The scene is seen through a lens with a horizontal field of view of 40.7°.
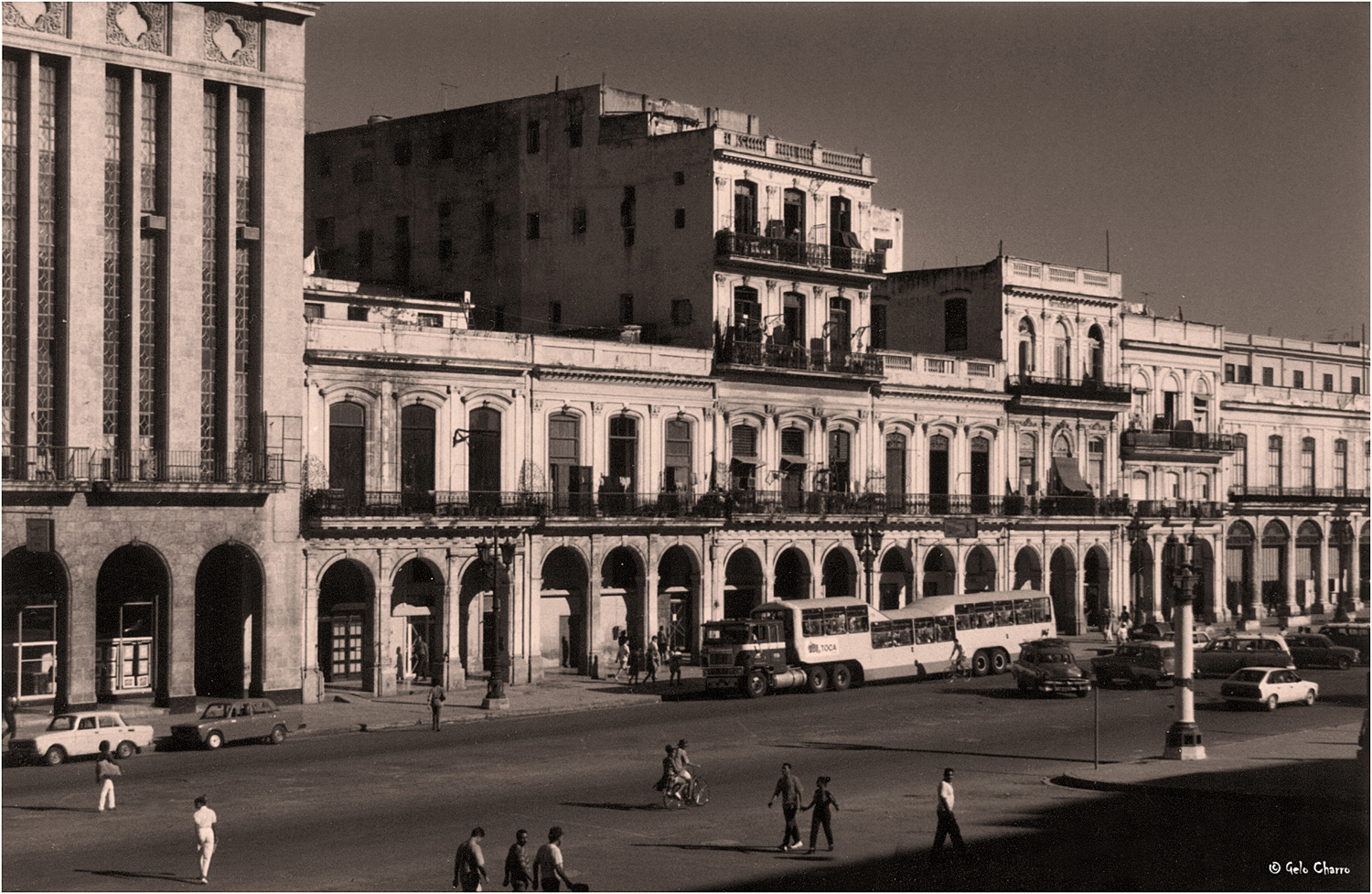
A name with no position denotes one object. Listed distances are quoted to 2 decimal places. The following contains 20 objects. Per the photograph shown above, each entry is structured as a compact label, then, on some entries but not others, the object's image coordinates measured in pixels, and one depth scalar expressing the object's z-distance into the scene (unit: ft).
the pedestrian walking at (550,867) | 80.74
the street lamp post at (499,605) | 161.48
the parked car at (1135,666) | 180.45
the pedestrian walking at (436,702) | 145.07
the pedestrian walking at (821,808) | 94.12
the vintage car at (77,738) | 127.54
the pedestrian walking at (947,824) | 91.09
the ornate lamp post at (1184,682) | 126.11
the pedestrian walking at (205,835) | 85.25
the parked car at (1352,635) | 211.82
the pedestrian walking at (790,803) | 94.43
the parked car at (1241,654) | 187.73
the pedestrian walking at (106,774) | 104.53
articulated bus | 172.96
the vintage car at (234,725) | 134.41
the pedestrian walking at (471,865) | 81.15
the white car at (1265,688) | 162.40
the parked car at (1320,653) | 204.64
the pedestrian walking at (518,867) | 81.56
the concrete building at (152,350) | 147.84
